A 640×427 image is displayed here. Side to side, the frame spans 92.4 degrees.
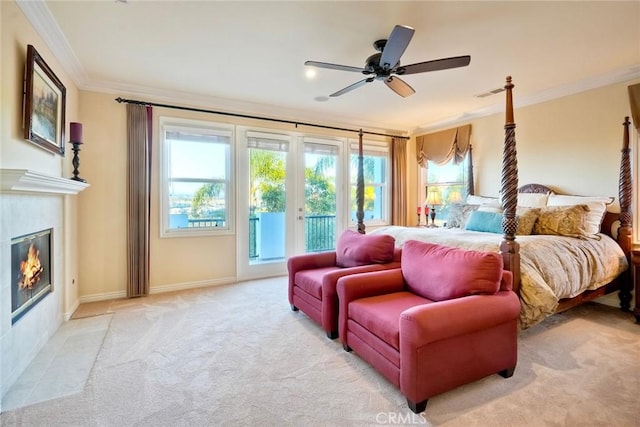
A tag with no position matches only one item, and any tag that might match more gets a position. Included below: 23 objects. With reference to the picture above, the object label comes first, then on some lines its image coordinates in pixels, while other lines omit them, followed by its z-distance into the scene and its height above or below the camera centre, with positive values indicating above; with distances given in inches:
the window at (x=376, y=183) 218.1 +23.8
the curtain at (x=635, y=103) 125.6 +46.1
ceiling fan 84.9 +48.2
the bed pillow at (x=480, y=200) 165.6 +8.6
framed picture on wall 86.5 +35.8
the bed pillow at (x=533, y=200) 148.4 +7.5
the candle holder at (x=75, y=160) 122.1 +22.7
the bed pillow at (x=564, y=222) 122.2 -2.9
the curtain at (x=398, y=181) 223.1 +25.3
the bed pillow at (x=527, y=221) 129.6 -2.6
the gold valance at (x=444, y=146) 198.1 +47.8
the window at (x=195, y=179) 158.1 +20.2
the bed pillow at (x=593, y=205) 127.7 +4.2
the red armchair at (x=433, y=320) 67.5 -25.4
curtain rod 147.3 +56.9
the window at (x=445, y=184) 203.2 +21.6
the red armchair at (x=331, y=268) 102.6 -20.4
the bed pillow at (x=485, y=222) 138.2 -3.2
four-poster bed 95.3 -12.8
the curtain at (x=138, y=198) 146.6 +8.8
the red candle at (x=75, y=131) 119.8 +33.5
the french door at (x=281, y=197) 177.8 +11.3
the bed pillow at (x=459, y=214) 165.8 +0.6
